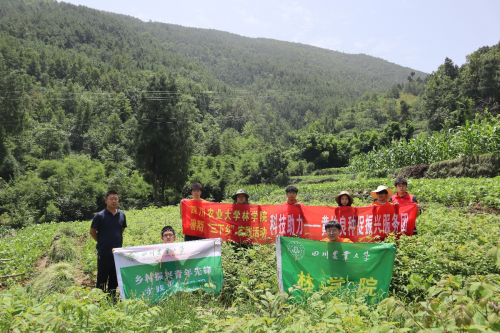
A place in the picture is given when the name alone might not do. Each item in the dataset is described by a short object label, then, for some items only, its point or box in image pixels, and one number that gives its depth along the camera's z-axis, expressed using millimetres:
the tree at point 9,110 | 23005
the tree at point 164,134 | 27844
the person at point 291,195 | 6062
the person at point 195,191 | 6434
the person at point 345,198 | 5922
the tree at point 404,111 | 76531
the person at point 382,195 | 5805
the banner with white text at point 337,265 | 4102
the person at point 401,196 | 5830
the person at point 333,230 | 4523
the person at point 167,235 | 5062
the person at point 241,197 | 6577
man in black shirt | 4754
